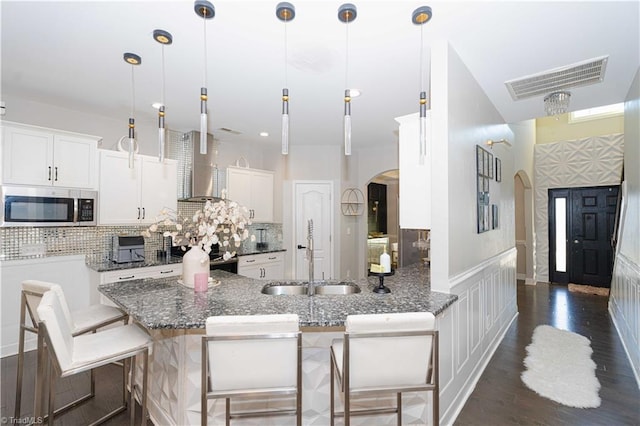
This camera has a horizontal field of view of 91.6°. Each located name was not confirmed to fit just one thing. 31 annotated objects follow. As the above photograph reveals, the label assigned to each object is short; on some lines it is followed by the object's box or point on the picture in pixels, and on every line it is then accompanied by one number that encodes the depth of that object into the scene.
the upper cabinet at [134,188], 3.64
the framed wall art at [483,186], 2.92
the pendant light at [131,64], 2.34
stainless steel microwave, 3.00
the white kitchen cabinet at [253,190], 5.04
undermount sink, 2.54
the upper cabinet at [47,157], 3.00
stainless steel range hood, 4.60
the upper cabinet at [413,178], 2.41
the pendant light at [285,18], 1.87
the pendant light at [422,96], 1.91
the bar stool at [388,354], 1.43
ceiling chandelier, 3.14
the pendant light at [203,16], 1.89
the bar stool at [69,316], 1.89
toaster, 3.72
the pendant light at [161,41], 2.17
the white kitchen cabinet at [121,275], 3.40
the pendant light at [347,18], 1.88
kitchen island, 1.77
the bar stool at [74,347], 1.53
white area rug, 2.53
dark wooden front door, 6.17
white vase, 2.39
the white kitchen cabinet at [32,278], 3.14
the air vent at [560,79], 2.64
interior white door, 5.66
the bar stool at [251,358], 1.41
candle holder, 2.24
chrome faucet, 2.29
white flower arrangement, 2.27
